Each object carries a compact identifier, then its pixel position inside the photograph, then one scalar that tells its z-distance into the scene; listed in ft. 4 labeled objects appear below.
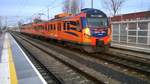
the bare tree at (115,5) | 97.67
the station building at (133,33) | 28.98
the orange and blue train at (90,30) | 23.77
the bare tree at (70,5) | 101.09
